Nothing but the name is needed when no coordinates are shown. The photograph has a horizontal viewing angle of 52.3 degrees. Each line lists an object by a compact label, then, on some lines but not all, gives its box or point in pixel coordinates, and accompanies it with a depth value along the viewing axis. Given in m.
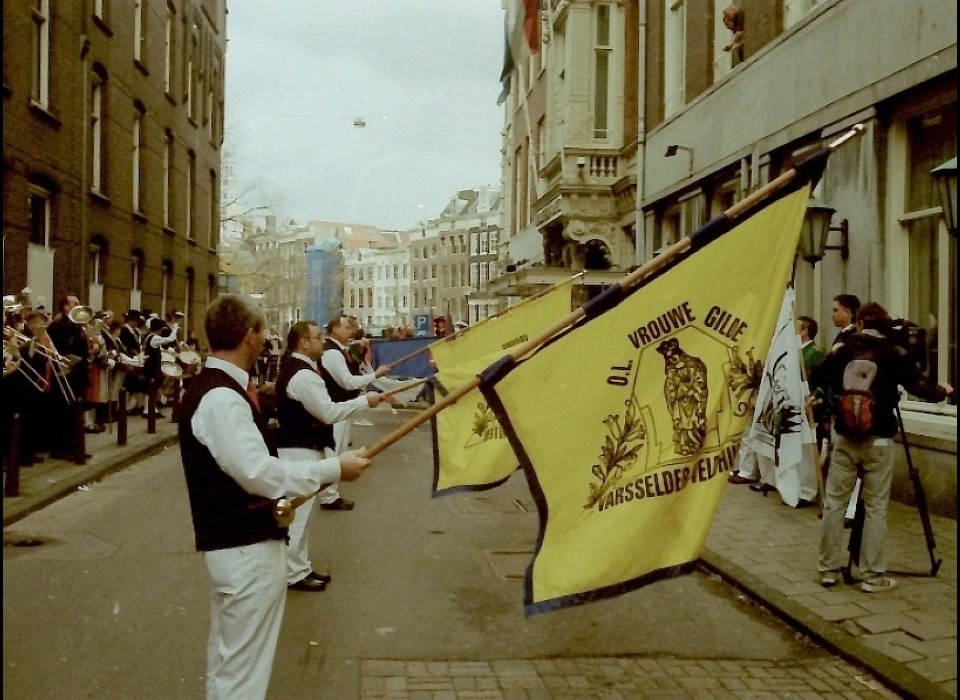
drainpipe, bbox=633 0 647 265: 20.89
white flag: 7.99
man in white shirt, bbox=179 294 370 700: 3.54
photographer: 6.63
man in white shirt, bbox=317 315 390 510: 9.23
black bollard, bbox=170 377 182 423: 18.16
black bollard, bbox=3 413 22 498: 10.00
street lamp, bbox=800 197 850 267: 10.55
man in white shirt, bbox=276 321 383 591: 6.62
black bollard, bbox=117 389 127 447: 14.23
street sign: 40.24
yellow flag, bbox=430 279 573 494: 6.77
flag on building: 25.45
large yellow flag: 3.90
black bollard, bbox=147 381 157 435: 15.91
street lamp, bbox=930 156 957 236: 7.06
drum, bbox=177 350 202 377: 17.58
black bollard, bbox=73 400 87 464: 12.26
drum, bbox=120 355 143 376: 16.78
